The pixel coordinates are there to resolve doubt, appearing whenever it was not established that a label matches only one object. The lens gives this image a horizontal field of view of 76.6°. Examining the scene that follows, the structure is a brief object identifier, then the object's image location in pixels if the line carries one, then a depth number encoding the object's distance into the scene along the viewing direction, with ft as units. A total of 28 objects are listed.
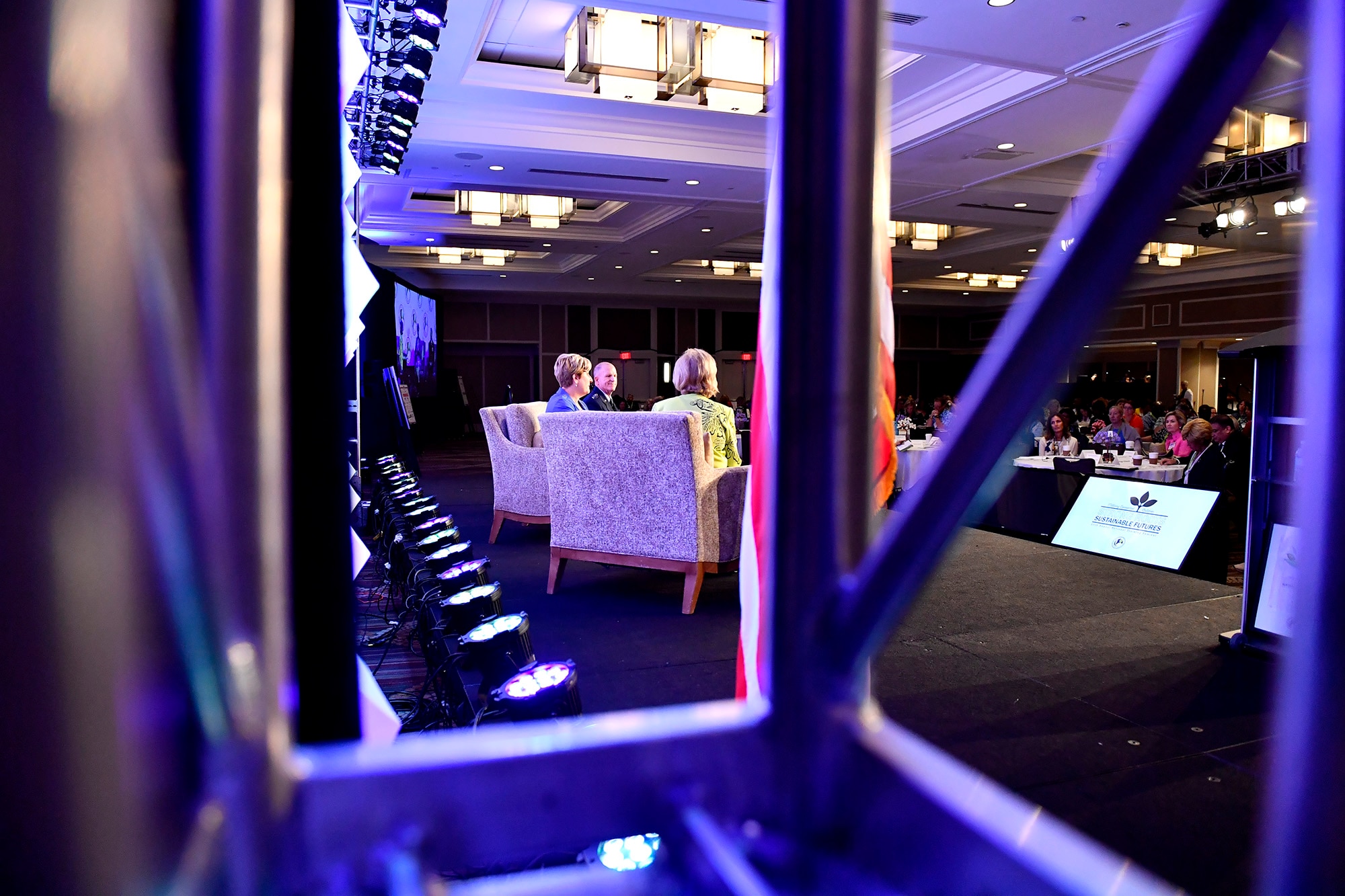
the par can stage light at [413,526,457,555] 10.39
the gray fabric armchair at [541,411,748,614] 11.85
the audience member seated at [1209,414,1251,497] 17.76
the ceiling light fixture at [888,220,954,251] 36.45
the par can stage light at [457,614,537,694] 5.36
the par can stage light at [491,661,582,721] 3.32
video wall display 38.01
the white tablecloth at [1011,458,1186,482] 19.84
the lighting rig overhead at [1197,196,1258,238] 27.12
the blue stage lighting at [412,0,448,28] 12.05
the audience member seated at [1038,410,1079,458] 22.30
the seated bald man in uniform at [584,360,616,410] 17.60
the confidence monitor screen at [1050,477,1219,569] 13.92
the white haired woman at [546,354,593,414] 16.63
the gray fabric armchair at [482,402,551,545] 16.39
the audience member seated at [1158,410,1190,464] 20.51
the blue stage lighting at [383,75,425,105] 14.76
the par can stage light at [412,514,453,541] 11.76
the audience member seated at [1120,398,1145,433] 25.27
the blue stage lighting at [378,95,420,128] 15.80
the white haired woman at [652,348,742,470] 14.37
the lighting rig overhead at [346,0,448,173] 12.69
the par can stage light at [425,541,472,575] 9.07
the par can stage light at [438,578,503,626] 6.68
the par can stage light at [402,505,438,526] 12.96
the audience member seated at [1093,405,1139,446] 24.41
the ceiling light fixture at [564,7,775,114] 16.39
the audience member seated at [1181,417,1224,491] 17.20
